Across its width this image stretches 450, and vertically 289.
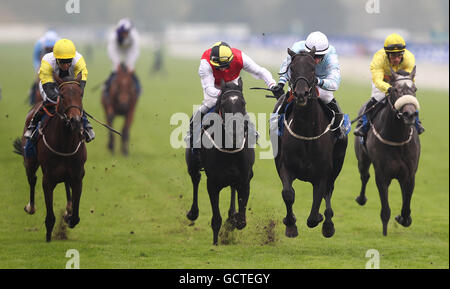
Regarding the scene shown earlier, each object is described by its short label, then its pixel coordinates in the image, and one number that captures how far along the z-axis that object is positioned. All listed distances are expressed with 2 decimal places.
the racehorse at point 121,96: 38.37
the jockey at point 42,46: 30.17
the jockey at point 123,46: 37.31
